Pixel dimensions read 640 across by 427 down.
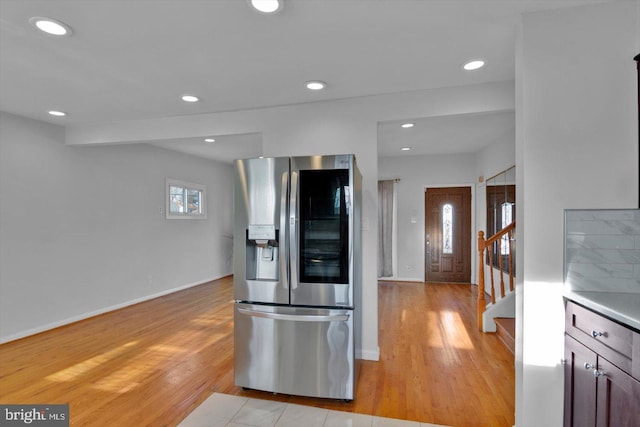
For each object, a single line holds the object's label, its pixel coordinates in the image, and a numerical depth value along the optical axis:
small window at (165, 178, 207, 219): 5.65
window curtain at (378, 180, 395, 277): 6.72
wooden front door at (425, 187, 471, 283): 6.45
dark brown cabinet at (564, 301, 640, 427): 1.21
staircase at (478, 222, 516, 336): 3.65
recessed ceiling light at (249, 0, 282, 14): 1.66
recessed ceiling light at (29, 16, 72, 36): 1.82
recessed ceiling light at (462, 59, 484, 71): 2.33
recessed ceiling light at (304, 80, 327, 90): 2.68
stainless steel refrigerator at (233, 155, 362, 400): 2.24
